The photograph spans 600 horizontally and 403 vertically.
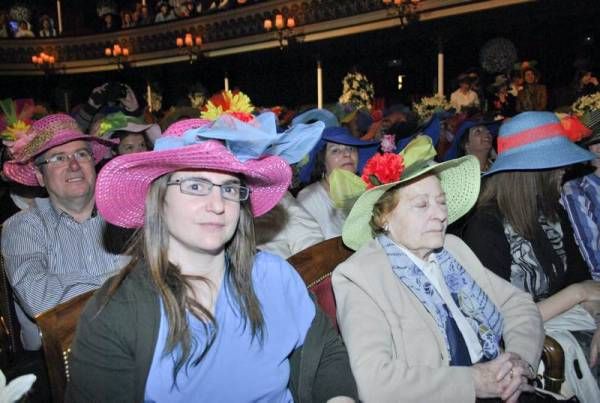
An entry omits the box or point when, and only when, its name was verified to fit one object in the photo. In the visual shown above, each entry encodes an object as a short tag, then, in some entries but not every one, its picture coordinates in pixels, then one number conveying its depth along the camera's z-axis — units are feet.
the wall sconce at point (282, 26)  40.45
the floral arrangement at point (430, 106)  25.13
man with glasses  7.67
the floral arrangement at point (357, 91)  30.01
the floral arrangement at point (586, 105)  13.32
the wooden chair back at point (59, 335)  5.11
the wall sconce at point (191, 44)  47.95
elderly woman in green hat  5.77
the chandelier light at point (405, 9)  33.55
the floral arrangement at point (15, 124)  9.20
